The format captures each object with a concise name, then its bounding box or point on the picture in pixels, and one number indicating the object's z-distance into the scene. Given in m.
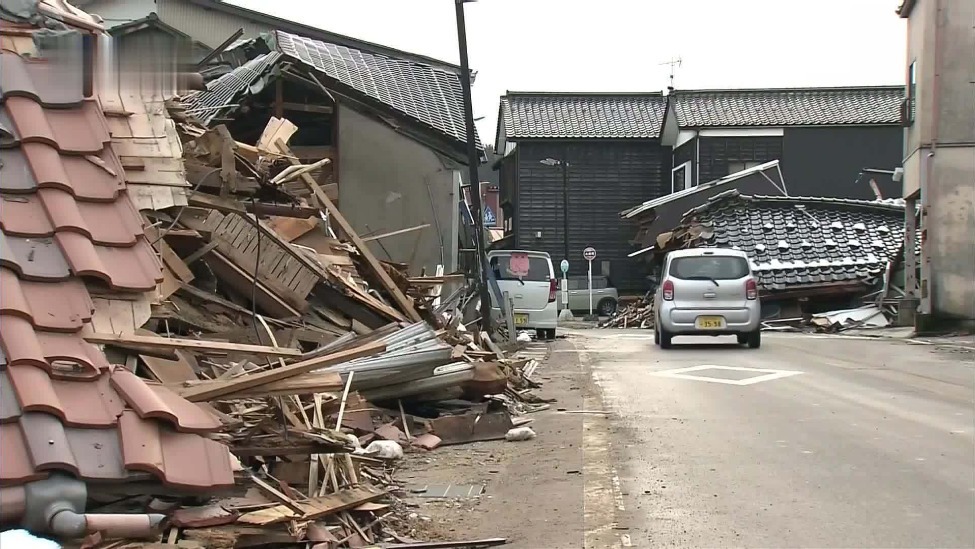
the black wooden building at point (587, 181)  42.66
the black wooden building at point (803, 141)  39.41
